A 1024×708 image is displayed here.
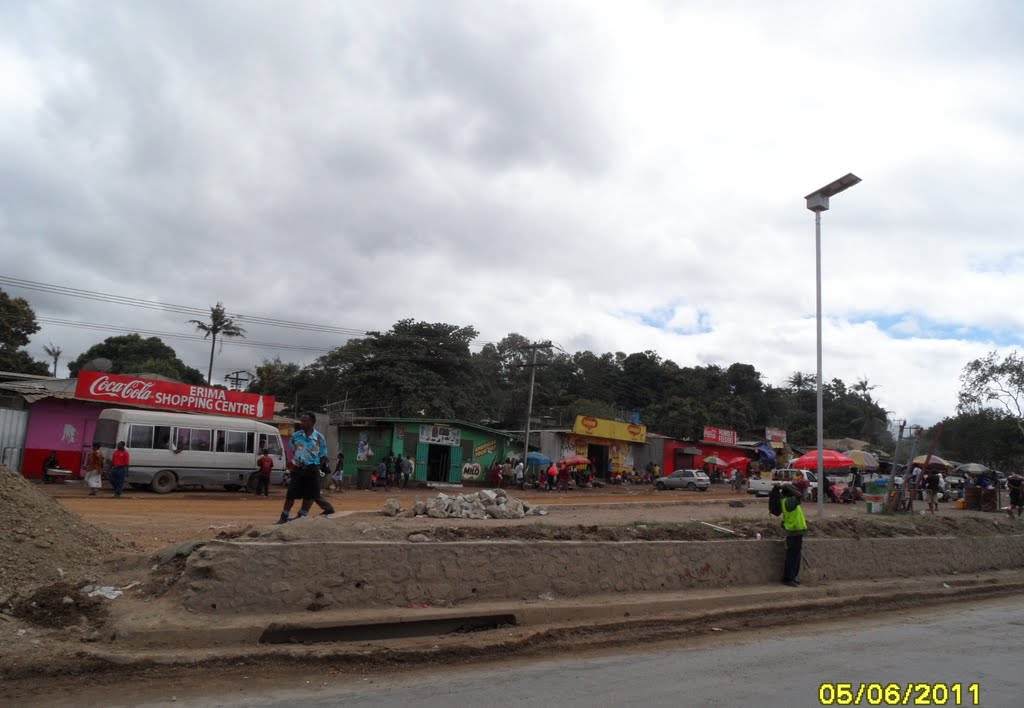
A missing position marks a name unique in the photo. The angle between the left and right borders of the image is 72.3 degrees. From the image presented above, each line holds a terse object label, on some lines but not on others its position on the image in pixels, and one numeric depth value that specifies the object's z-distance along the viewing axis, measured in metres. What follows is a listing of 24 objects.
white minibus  21.42
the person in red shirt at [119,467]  19.55
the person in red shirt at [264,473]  23.22
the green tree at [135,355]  67.12
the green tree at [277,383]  60.38
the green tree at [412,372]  46.78
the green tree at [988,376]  46.31
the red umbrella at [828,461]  24.98
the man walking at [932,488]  21.83
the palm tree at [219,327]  55.00
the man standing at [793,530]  9.98
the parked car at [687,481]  40.62
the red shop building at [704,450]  49.56
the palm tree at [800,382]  102.25
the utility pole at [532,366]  36.50
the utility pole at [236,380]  53.02
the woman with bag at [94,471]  20.22
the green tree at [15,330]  42.25
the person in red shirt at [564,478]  36.29
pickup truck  33.54
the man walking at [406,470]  33.25
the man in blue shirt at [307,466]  9.21
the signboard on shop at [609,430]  42.84
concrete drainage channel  6.39
